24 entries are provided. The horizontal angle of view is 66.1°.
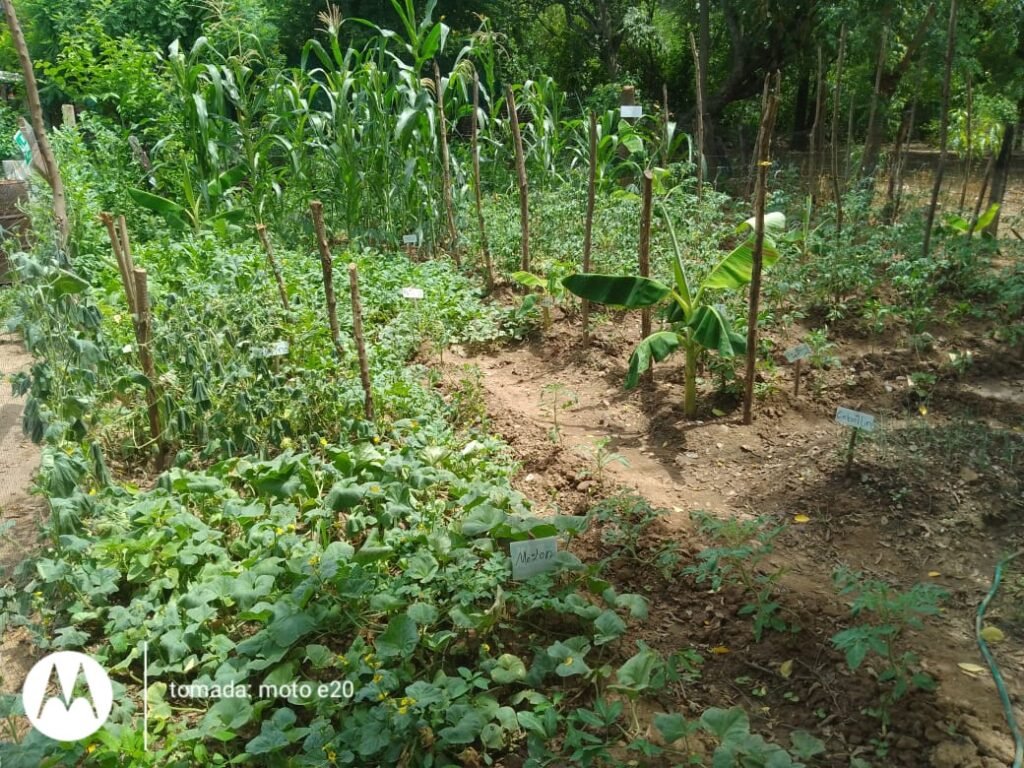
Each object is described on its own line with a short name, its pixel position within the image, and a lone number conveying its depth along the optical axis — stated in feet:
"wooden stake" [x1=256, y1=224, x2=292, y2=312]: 15.29
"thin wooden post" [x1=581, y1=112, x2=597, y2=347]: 18.51
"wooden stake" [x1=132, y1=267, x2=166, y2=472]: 12.41
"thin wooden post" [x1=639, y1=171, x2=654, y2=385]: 15.92
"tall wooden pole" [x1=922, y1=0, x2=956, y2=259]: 19.40
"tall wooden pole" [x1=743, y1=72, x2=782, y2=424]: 13.74
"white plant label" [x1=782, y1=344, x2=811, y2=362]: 14.30
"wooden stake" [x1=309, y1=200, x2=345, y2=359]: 13.12
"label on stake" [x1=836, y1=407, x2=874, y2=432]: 11.94
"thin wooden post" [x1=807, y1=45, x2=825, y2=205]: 24.91
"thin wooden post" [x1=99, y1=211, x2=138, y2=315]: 13.00
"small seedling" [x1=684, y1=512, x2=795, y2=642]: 9.49
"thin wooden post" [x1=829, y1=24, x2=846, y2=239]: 21.74
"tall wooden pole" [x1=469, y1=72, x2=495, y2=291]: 22.79
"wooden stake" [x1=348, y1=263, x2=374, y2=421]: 12.96
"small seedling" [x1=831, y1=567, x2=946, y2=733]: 7.97
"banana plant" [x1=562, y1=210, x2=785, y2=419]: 14.84
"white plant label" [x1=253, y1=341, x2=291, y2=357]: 13.55
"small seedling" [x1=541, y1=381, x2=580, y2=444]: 15.61
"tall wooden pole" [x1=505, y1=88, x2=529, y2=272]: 20.45
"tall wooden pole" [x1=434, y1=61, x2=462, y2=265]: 24.07
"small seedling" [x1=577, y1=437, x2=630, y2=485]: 12.99
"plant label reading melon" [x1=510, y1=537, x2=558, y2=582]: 9.68
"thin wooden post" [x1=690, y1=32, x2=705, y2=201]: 22.80
